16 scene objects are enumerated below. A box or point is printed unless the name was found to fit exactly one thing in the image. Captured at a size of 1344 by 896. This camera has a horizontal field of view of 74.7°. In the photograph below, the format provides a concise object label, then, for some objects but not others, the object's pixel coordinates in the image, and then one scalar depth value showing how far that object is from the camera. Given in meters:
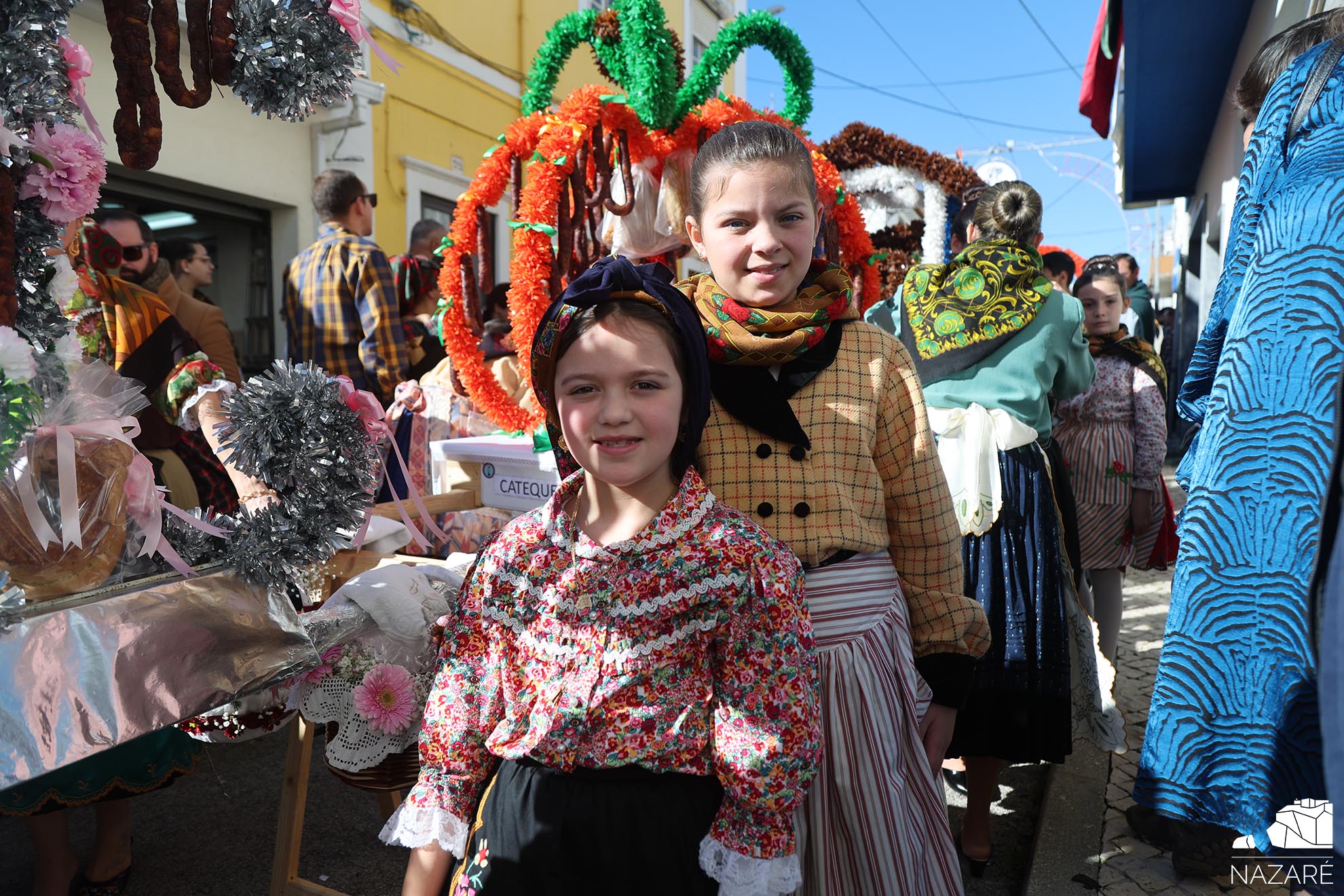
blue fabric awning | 5.95
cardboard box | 3.30
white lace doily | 1.69
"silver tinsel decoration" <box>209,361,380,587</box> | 1.60
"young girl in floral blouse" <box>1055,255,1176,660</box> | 3.57
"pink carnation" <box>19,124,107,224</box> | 1.35
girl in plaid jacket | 1.51
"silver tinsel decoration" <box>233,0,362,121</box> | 1.48
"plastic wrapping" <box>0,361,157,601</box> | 1.25
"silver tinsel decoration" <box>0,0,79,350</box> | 1.26
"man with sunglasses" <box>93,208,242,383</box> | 3.29
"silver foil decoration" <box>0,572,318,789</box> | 1.20
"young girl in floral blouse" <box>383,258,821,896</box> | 1.30
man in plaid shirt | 4.39
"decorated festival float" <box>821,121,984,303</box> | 5.25
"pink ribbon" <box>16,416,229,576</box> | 1.24
